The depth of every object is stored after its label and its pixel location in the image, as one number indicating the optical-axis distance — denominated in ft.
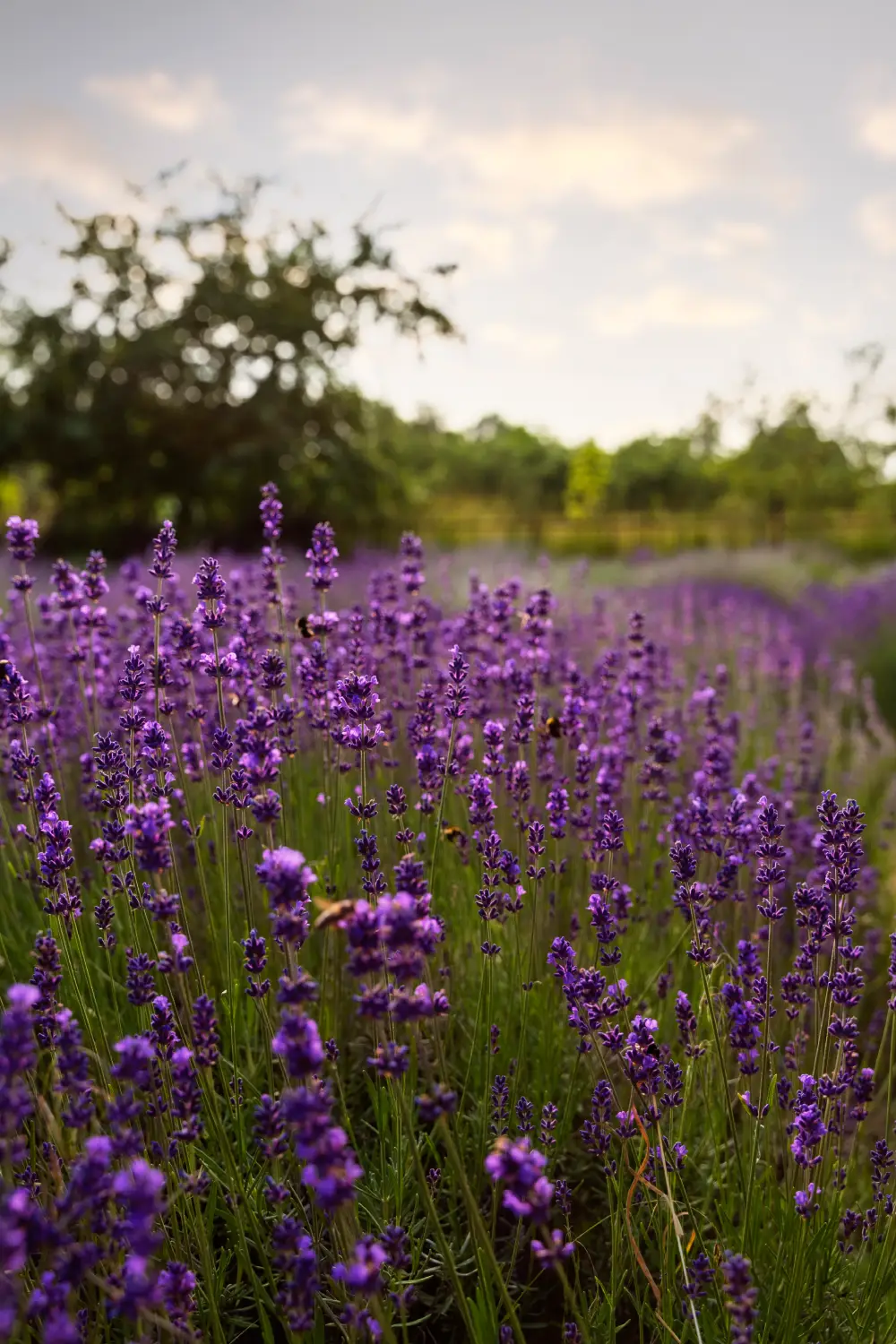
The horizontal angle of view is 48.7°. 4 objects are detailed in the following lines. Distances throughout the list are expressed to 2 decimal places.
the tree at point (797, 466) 97.09
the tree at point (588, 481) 166.20
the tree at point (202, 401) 53.67
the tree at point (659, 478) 206.90
